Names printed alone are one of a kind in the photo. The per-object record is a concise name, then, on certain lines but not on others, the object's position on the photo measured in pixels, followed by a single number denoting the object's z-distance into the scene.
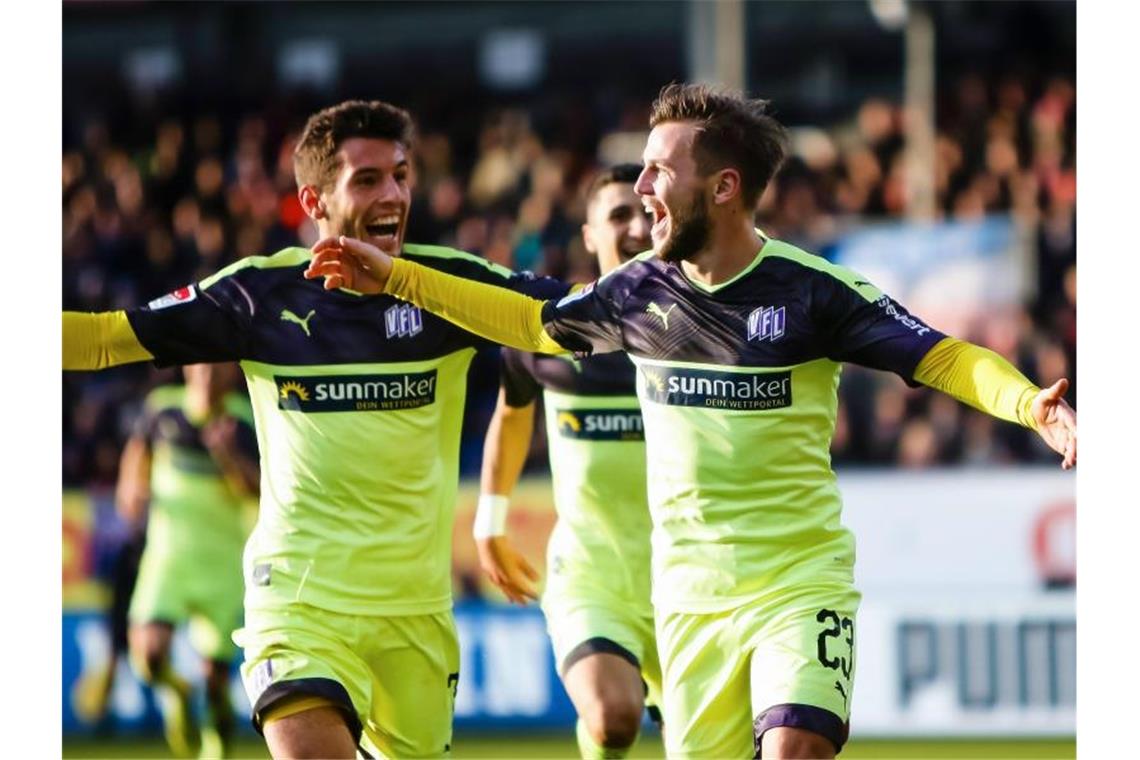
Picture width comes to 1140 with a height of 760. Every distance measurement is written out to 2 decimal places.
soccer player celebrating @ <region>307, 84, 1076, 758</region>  12.02
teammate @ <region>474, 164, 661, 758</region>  15.77
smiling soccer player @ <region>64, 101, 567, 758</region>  13.22
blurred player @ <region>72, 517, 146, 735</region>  26.50
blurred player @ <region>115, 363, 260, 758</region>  21.67
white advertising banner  25.42
